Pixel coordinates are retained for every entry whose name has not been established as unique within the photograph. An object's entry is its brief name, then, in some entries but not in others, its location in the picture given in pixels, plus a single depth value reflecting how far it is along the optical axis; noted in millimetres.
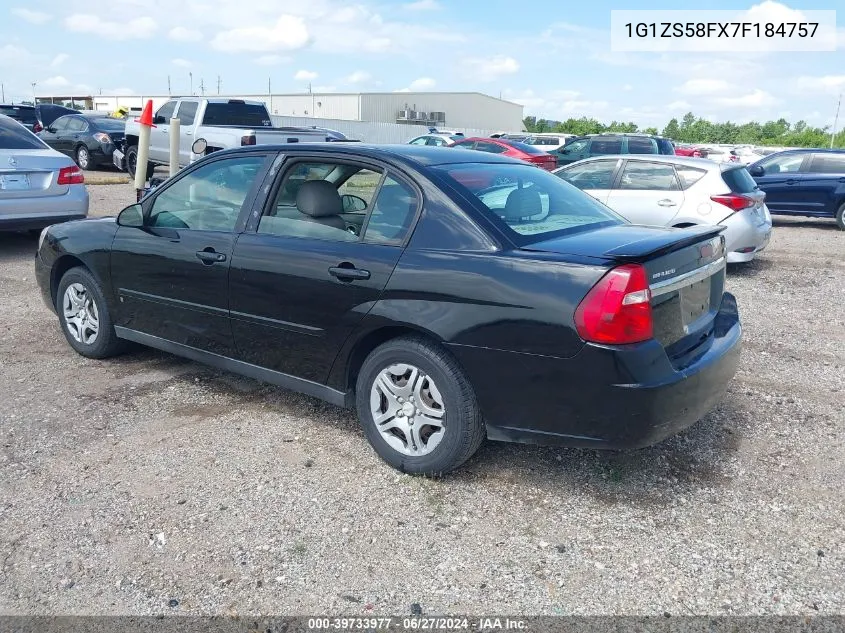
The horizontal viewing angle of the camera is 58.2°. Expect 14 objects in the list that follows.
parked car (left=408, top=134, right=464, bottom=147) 24744
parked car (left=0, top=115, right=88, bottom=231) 8500
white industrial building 55875
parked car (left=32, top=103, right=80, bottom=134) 23480
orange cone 9891
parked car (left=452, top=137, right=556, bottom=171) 18484
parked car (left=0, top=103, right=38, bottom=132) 20688
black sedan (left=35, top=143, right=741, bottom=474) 3207
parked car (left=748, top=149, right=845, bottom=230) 14320
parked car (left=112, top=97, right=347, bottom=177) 13023
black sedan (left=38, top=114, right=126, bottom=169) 19703
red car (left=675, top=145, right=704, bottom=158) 27888
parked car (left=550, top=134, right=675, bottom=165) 19281
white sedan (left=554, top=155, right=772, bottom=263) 9008
